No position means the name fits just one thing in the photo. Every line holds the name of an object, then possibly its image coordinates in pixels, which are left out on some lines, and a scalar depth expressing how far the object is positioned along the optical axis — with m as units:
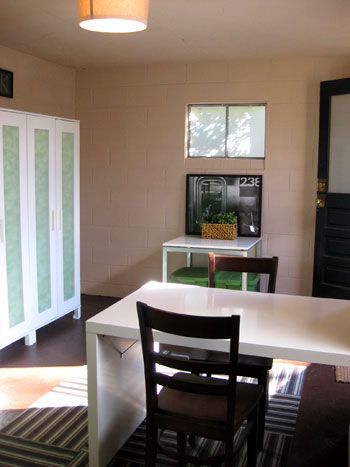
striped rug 2.72
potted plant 4.98
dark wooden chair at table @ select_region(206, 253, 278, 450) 2.68
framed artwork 5.28
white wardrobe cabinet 3.97
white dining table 2.17
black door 4.77
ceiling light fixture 2.38
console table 4.51
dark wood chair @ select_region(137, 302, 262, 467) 2.01
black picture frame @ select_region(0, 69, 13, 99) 4.66
